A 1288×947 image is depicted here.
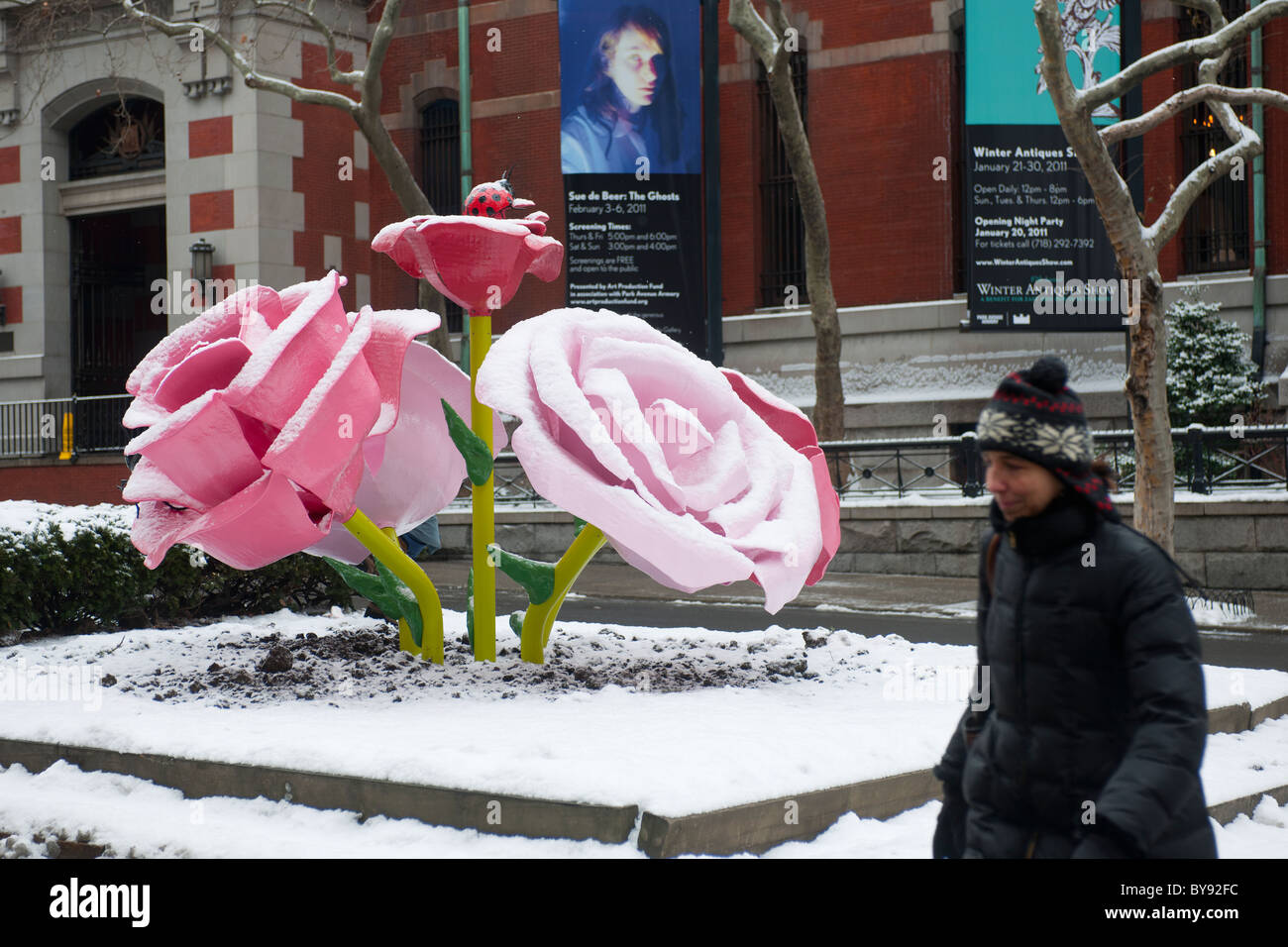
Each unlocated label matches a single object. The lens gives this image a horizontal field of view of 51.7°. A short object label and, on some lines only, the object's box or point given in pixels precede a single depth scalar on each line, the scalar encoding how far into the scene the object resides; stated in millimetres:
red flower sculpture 6758
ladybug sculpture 7164
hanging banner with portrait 22219
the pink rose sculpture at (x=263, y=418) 5891
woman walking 2779
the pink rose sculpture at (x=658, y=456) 5766
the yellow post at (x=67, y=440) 24206
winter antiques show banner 19766
